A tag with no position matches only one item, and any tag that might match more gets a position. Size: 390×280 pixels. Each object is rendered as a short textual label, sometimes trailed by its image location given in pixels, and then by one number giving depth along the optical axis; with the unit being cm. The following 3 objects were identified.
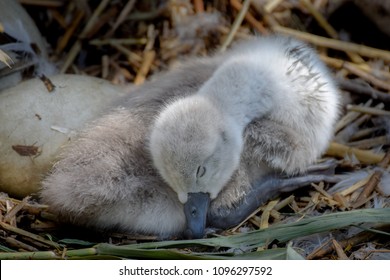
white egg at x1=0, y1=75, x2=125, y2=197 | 575
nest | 498
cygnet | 506
